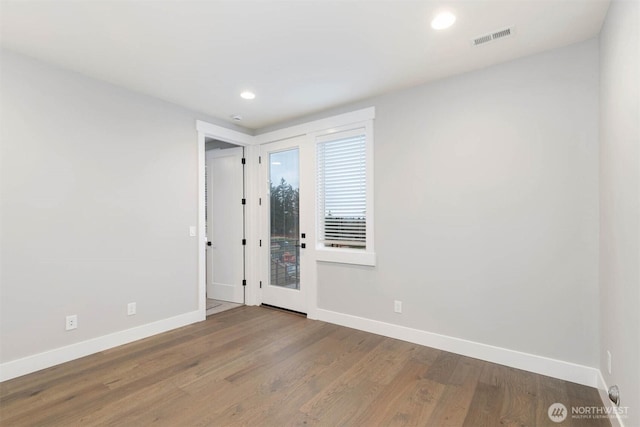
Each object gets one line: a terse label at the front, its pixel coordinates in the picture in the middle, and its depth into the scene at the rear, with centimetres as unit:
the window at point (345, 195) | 355
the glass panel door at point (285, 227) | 415
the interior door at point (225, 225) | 472
